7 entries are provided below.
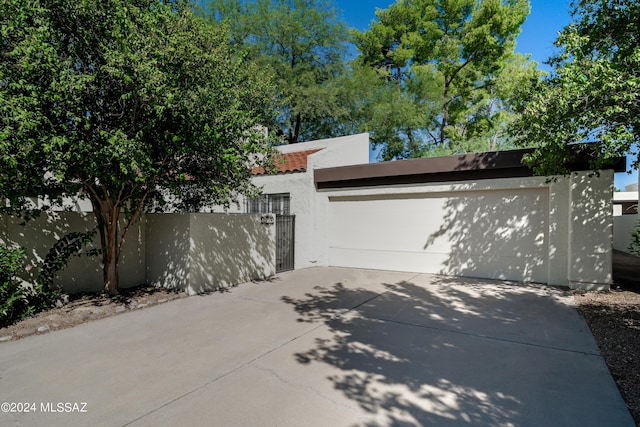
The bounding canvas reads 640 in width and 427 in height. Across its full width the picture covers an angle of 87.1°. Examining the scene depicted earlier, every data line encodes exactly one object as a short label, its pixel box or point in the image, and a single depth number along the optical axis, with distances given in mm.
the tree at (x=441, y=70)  19281
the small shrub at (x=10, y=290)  5105
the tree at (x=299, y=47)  18109
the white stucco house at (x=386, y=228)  7160
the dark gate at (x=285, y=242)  10258
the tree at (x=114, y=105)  4523
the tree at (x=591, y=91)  4965
